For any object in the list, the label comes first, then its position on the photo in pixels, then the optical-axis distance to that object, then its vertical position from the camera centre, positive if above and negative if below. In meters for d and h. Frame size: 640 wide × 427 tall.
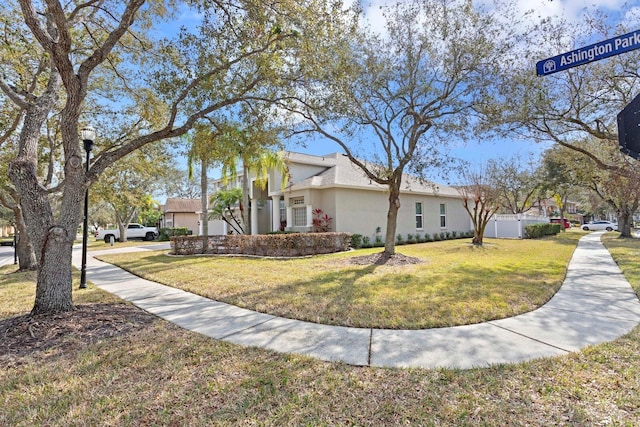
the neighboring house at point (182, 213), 37.72 +1.86
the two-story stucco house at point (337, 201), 16.67 +1.27
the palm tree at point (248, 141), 7.53 +2.09
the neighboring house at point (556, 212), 60.83 +0.84
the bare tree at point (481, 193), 17.22 +1.42
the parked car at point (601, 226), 41.34 -1.37
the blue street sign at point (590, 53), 3.33 +1.79
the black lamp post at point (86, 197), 7.77 +0.91
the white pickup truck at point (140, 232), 34.06 -0.22
